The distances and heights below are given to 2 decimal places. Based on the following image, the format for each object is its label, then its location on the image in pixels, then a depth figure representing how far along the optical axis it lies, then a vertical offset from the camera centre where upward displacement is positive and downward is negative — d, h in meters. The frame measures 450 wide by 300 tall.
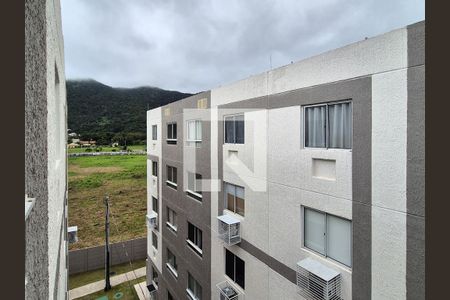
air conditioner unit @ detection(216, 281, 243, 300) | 7.50 -4.89
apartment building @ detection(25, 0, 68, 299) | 1.58 -0.02
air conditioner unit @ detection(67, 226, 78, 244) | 9.62 -3.63
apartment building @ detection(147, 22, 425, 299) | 3.77 -0.70
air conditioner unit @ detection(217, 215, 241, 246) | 7.36 -2.72
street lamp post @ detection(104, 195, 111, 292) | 15.45 -8.52
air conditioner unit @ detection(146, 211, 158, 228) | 14.24 -4.50
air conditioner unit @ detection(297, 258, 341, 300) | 4.60 -2.80
